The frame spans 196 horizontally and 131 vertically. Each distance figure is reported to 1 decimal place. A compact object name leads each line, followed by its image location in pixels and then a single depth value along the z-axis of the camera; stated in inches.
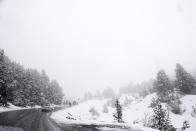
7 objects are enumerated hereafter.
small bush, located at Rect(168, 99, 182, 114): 2023.9
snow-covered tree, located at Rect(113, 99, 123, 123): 995.8
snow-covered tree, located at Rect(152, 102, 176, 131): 751.7
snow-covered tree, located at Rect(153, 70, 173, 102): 2422.5
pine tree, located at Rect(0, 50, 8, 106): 1412.5
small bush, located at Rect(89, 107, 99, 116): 2121.1
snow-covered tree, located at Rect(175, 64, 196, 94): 2534.4
